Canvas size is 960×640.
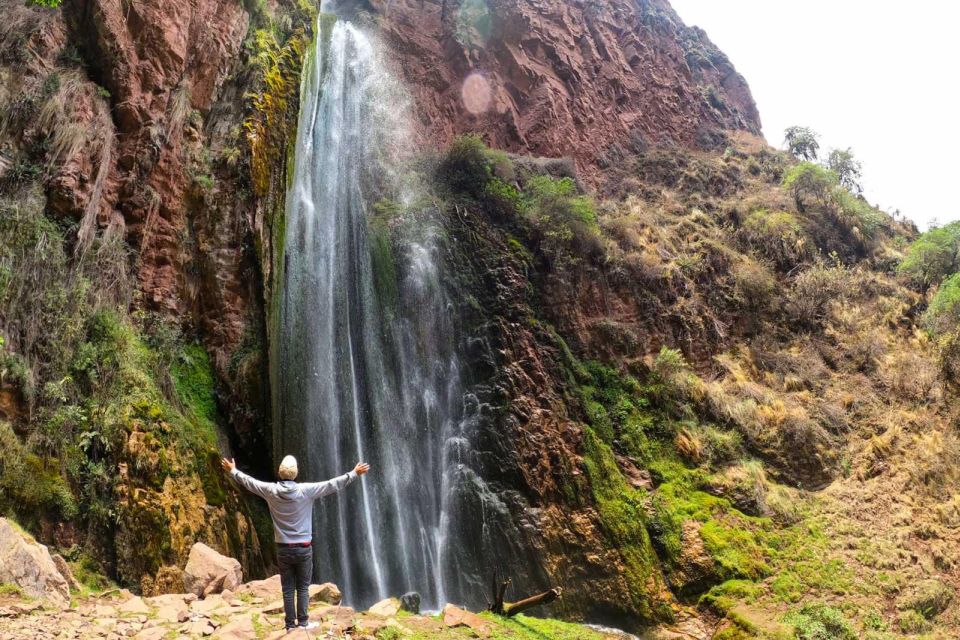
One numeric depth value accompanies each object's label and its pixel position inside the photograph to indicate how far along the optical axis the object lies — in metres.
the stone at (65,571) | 6.67
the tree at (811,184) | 26.59
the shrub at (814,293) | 21.25
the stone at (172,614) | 6.08
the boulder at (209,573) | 7.19
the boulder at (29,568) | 5.65
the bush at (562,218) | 19.25
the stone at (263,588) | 7.21
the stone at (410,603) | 9.04
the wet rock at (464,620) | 7.98
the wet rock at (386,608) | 7.54
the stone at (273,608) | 6.47
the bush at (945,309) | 19.11
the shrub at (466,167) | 20.33
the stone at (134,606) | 6.15
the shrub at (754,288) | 21.28
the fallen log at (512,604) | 9.44
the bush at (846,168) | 31.03
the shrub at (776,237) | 23.58
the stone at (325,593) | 7.35
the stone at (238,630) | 5.66
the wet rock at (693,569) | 13.29
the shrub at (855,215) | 25.97
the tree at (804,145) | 35.09
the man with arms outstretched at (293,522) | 5.58
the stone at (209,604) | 6.46
